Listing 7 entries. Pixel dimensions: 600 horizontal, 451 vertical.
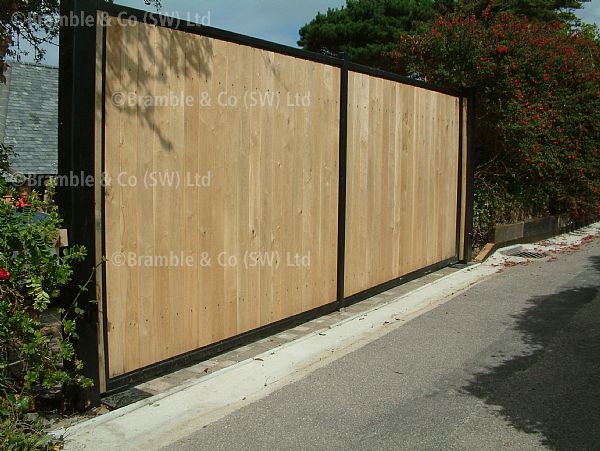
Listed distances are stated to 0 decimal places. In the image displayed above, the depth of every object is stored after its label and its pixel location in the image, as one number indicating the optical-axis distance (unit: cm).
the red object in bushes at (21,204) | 361
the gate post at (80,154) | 382
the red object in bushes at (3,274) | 328
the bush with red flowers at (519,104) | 1087
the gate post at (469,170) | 980
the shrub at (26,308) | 332
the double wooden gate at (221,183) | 416
